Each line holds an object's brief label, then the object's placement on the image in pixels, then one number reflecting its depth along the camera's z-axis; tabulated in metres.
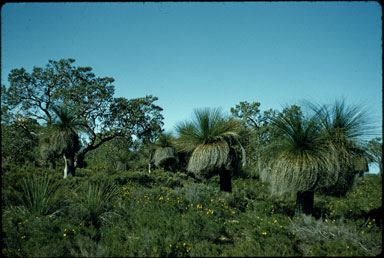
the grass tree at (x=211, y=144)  8.63
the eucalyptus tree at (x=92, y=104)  15.55
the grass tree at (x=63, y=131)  11.99
